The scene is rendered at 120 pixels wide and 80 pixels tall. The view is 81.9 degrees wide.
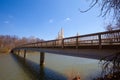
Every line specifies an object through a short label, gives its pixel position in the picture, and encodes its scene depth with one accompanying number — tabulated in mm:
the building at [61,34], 47738
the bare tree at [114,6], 2204
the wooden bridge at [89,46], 3763
